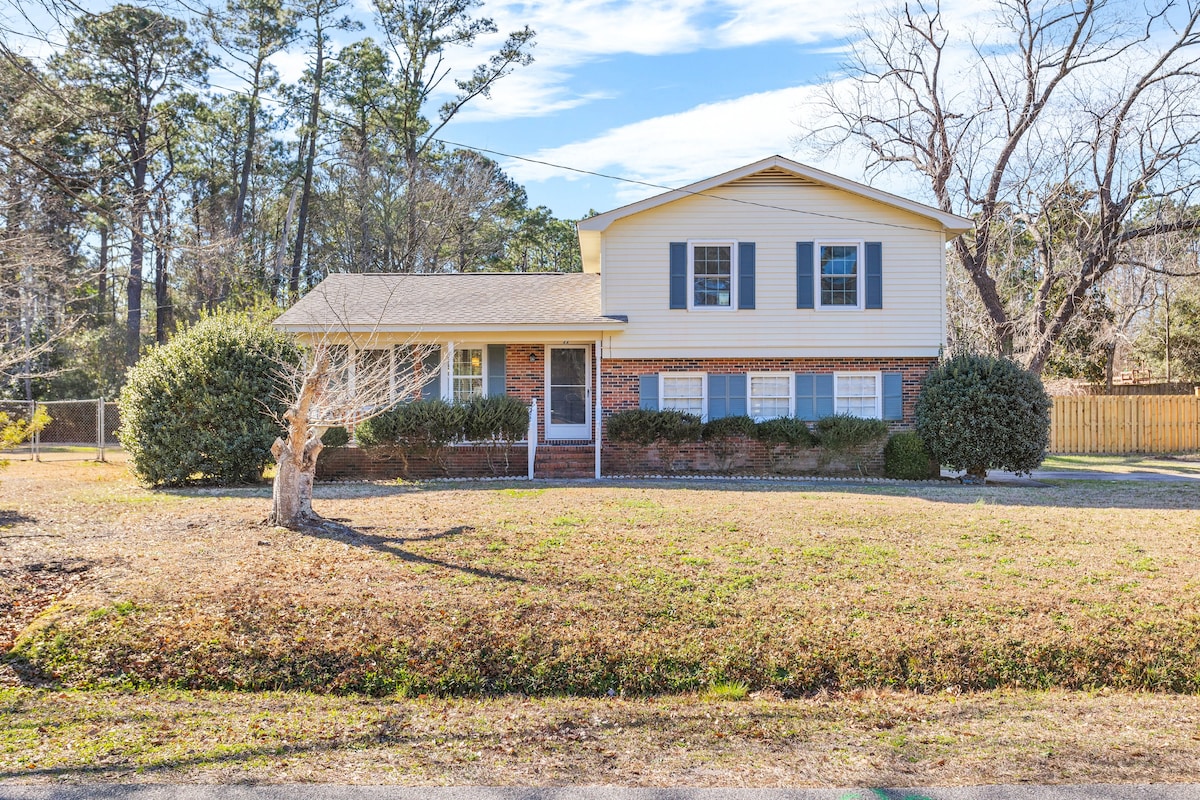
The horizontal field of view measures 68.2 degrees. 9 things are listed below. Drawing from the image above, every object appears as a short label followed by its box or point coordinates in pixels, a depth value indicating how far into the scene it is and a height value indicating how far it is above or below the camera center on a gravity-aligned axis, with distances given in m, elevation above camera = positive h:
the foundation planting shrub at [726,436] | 16.66 -0.30
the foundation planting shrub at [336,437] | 15.33 -0.29
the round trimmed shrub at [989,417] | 15.34 +0.05
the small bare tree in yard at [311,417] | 8.95 +0.04
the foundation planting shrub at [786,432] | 16.52 -0.22
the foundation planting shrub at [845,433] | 16.38 -0.24
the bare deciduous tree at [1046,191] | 21.67 +5.91
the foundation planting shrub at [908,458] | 16.22 -0.70
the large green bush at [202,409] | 13.98 +0.18
